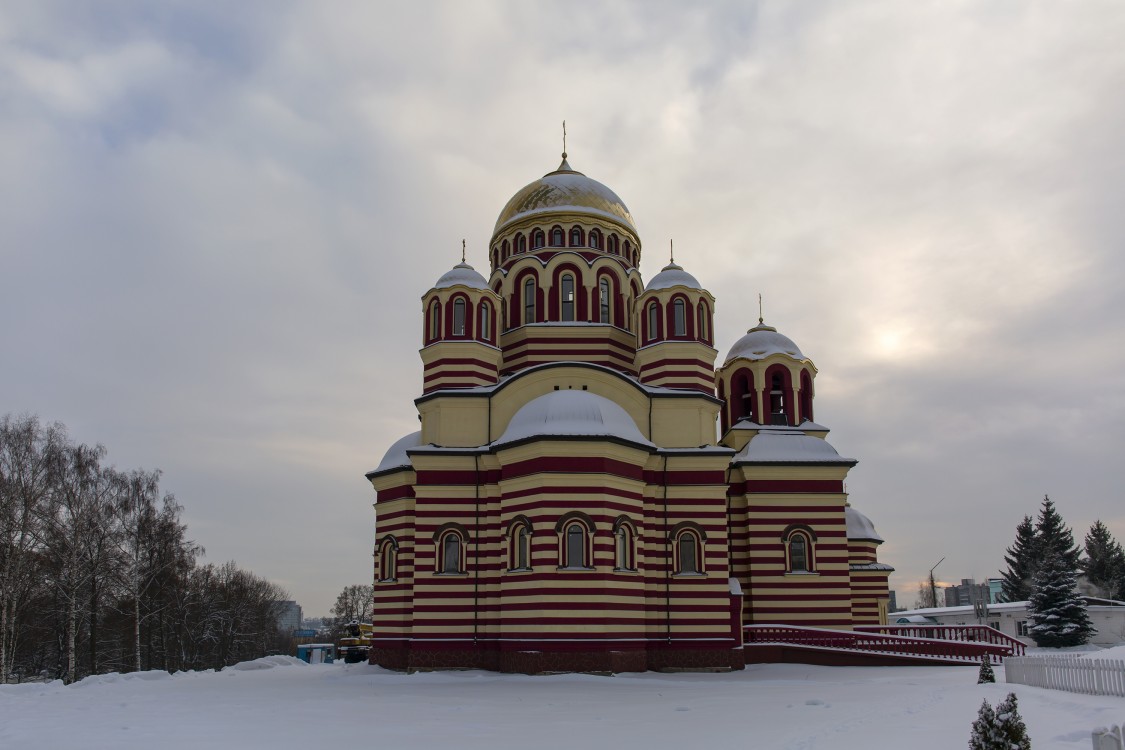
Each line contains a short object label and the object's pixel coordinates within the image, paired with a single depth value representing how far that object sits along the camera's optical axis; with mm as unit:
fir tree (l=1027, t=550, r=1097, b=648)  37531
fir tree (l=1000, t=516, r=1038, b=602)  57469
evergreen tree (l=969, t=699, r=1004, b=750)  8039
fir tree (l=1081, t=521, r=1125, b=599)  52031
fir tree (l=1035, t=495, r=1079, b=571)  53062
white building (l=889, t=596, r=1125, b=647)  42594
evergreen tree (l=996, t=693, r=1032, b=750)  7969
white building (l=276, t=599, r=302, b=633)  164962
